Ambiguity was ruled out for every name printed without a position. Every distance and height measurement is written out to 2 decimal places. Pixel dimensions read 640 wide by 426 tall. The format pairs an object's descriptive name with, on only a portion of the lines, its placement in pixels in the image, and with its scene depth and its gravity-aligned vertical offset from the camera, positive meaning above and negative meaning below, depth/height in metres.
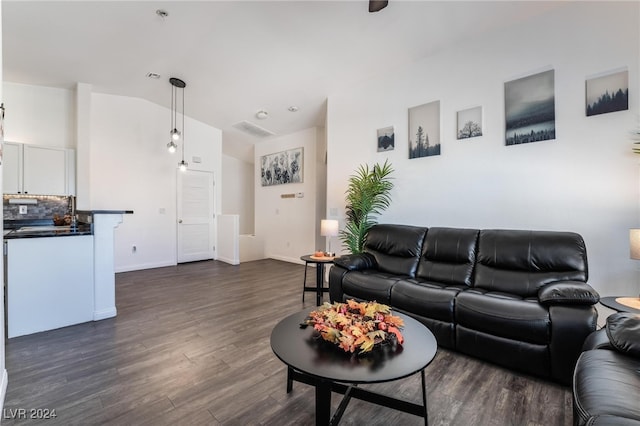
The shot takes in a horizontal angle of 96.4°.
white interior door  6.05 -0.05
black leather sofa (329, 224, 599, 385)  1.94 -0.67
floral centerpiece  1.36 -0.59
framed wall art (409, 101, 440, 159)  3.51 +1.04
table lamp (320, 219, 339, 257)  3.87 -0.20
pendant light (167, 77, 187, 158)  4.63 +2.13
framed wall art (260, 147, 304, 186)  6.20 +1.07
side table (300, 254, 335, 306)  3.58 -0.71
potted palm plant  3.79 +0.16
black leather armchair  1.00 -0.70
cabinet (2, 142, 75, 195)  4.21 +0.70
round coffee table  1.22 -0.68
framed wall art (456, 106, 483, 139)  3.19 +1.02
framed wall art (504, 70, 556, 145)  2.76 +1.03
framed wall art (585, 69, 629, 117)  2.42 +1.03
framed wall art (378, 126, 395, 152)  3.91 +1.02
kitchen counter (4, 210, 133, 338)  2.64 -0.60
